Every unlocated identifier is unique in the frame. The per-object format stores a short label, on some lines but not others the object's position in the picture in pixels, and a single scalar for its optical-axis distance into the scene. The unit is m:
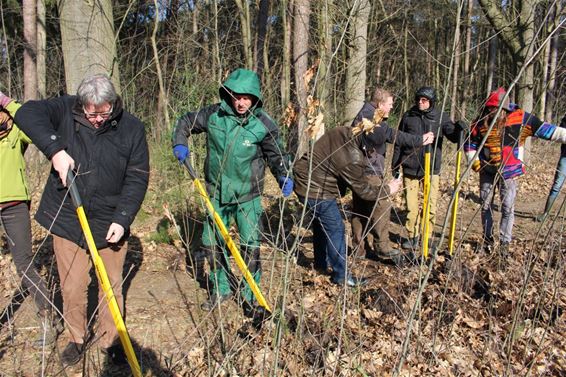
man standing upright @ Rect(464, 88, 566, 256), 4.31
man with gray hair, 2.59
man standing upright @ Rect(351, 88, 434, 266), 4.37
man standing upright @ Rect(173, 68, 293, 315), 3.37
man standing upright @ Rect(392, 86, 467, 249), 4.92
